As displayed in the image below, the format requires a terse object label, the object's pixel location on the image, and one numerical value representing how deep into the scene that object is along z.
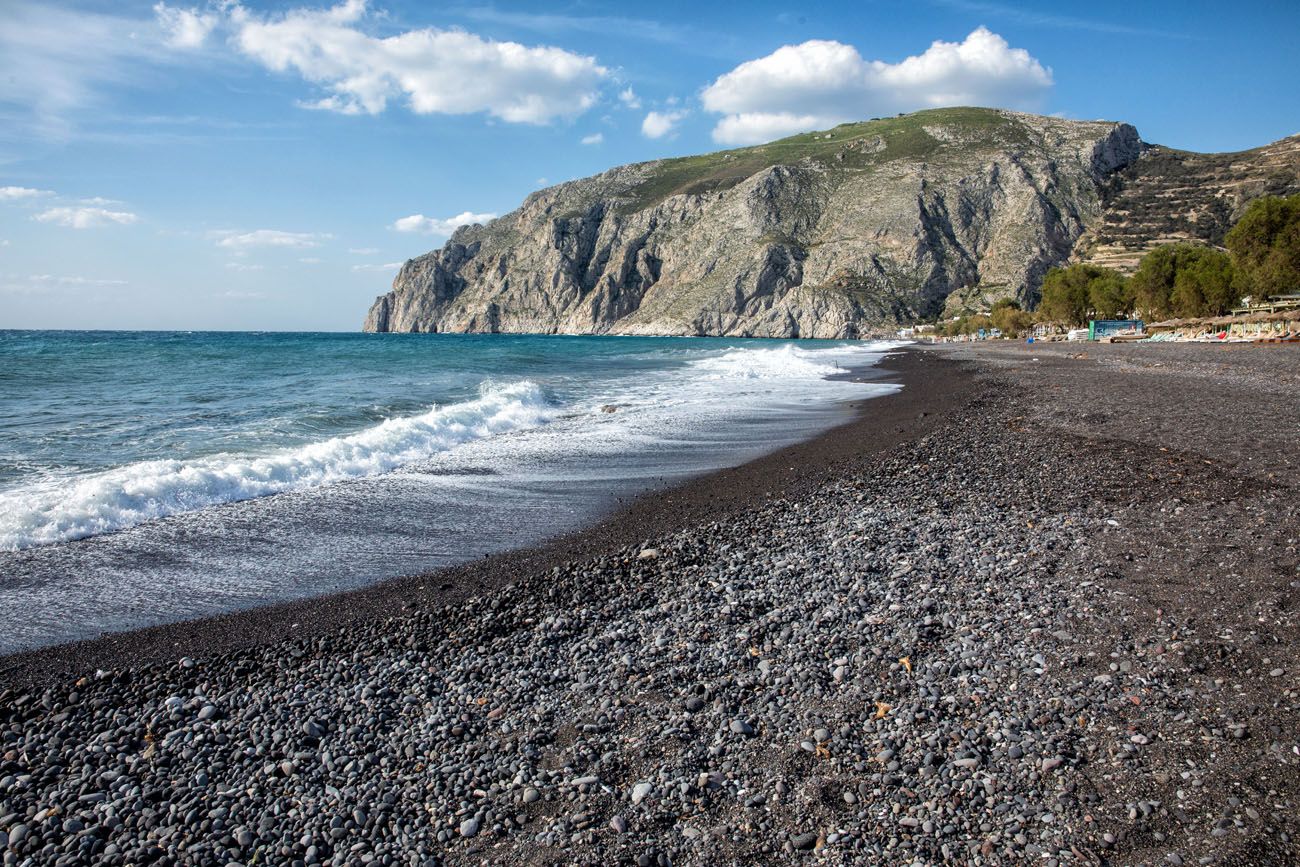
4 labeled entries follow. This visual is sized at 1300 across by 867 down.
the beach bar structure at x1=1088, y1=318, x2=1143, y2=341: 73.53
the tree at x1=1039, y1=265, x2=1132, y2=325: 84.88
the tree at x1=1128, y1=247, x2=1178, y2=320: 75.06
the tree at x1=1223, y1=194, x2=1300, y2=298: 53.06
